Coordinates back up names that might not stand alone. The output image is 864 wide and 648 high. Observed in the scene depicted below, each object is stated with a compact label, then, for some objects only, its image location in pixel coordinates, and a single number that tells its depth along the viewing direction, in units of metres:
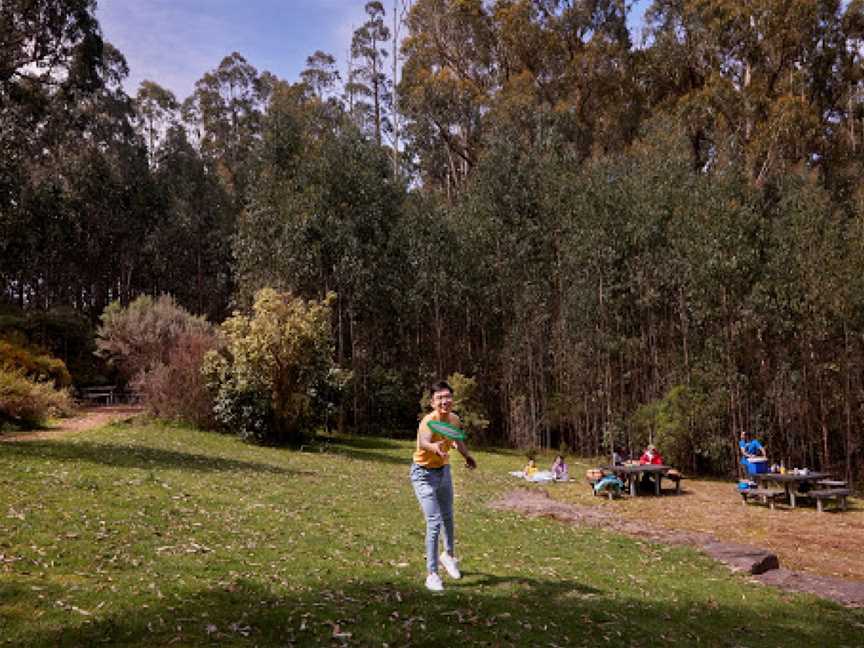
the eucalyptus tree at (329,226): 28.77
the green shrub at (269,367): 20.97
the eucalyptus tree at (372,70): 44.34
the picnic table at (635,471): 16.94
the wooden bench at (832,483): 16.75
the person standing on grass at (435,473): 6.30
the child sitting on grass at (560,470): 19.66
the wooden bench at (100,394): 30.25
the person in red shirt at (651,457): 18.86
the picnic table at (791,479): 15.91
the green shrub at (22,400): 17.45
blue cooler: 17.45
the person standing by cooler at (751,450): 17.95
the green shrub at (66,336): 31.87
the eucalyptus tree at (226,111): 51.09
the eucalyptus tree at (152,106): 47.50
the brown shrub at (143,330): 27.67
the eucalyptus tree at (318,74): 47.47
